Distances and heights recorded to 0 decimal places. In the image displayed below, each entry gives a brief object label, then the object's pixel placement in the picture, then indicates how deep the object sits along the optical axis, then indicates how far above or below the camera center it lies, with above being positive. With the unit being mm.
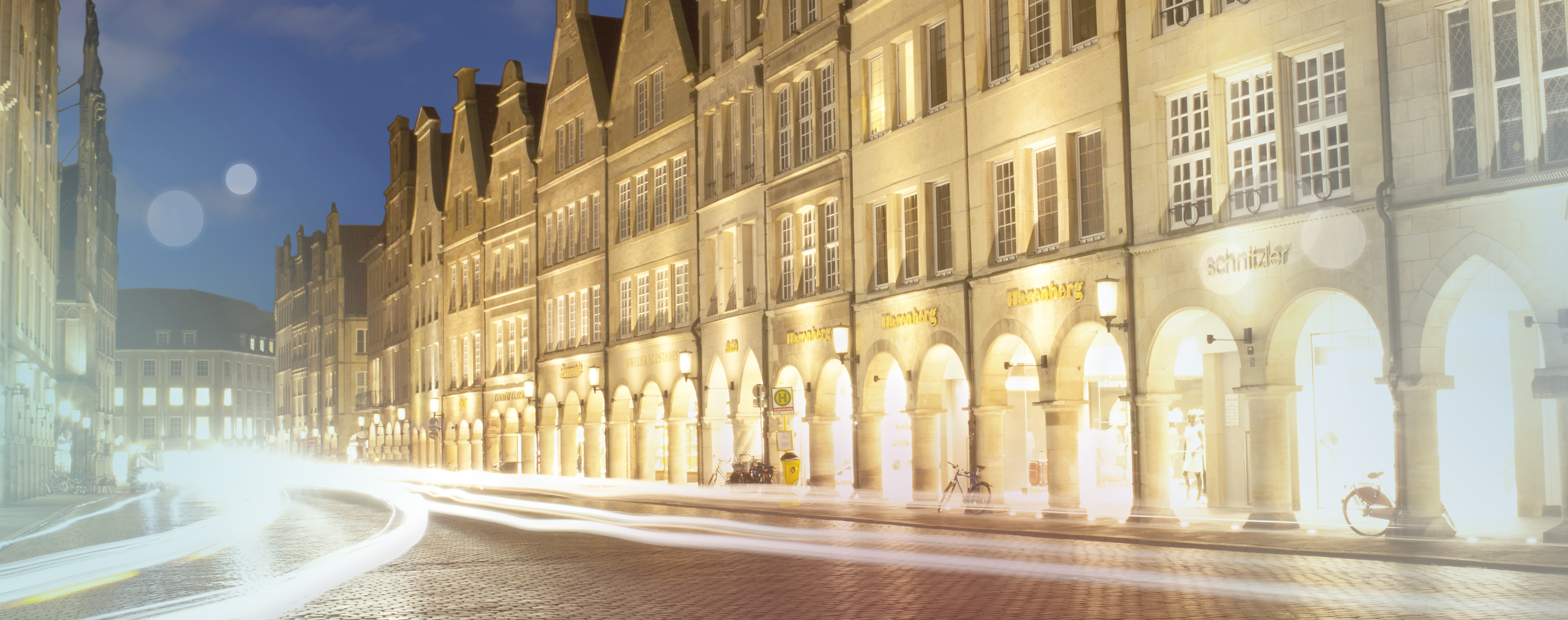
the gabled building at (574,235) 54469 +6606
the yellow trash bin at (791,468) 36406 -2005
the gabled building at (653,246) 46969 +5231
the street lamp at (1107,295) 25484 +1616
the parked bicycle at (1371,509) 19453 -1841
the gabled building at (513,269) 62656 +5961
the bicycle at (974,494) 28688 -2241
